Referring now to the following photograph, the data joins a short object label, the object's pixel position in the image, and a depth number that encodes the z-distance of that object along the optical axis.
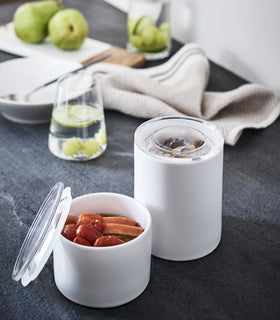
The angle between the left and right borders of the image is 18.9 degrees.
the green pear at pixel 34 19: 1.49
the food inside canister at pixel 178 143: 0.89
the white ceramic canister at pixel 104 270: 0.83
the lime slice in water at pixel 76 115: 1.14
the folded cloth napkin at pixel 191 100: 1.24
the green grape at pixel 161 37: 1.49
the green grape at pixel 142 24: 1.47
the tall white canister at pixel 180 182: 0.88
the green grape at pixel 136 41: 1.50
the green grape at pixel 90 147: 1.14
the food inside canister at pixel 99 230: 0.85
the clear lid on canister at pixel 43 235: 0.82
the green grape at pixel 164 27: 1.49
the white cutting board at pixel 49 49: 1.49
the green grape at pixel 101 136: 1.16
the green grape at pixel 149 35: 1.48
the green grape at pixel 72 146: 1.14
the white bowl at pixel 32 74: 1.32
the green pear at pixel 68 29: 1.45
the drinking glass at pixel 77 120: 1.14
